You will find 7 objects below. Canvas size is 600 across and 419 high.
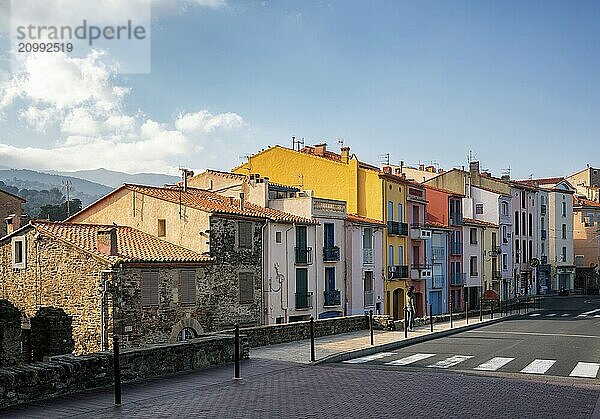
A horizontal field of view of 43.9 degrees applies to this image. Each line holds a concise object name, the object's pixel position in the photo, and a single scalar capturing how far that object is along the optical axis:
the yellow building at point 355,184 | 50.34
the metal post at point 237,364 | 15.59
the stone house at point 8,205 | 47.03
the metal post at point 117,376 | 12.38
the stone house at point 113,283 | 29.14
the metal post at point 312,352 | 19.17
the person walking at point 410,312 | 32.31
